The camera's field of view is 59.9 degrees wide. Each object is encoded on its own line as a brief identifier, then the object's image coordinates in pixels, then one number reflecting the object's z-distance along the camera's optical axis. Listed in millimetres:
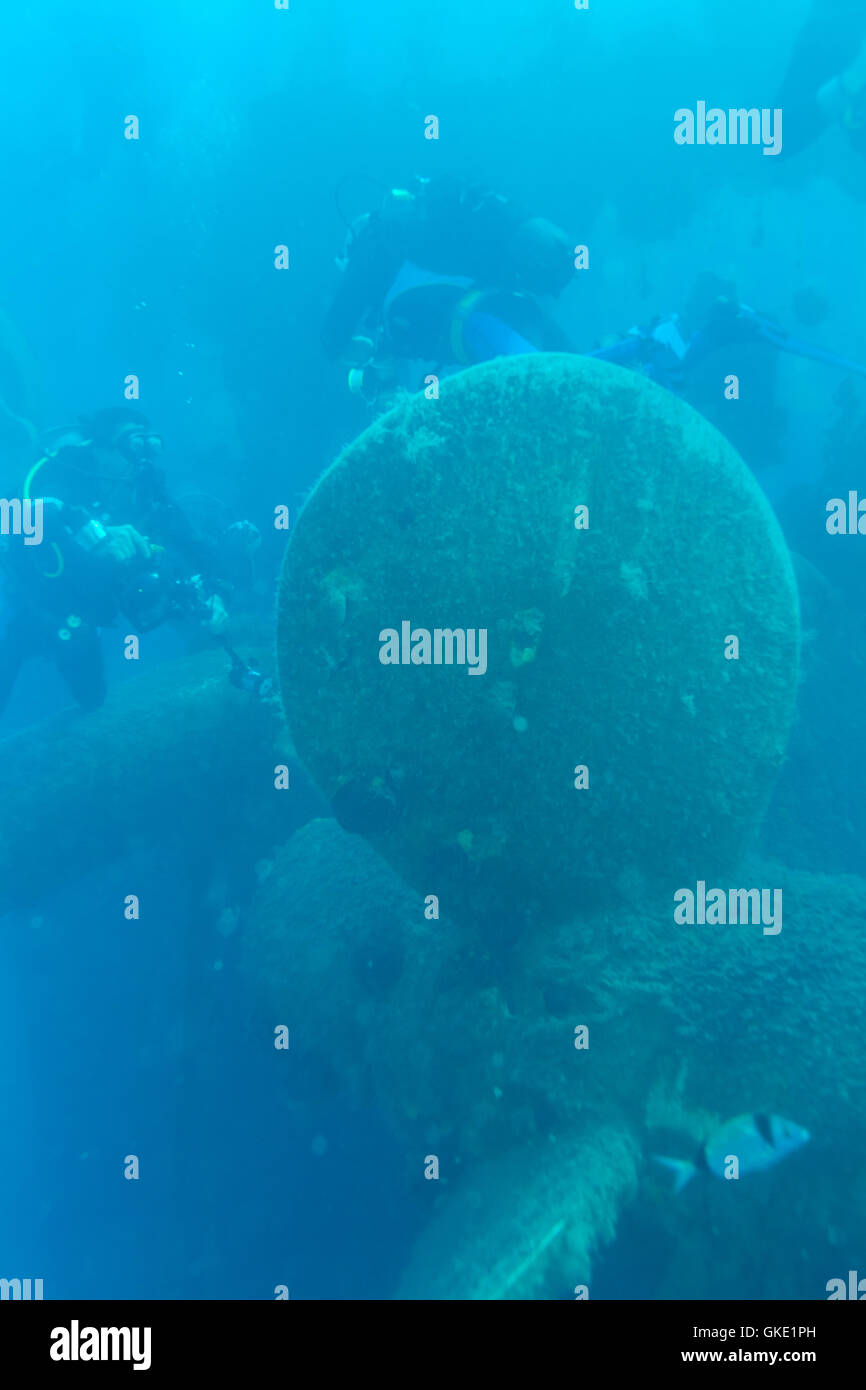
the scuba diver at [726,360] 6617
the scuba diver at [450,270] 6992
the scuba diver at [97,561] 7168
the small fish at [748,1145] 3322
